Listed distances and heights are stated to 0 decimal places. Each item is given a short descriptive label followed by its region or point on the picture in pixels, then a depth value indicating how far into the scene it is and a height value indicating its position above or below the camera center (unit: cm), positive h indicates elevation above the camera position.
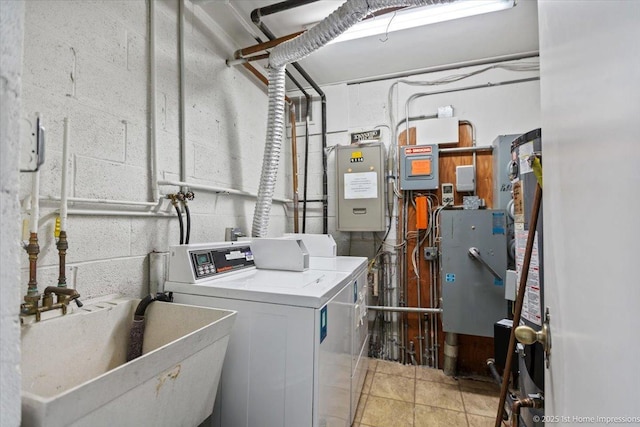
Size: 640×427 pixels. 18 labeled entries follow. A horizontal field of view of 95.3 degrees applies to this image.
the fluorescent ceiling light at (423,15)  187 +136
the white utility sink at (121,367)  62 -43
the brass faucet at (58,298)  97 -27
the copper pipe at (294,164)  292 +55
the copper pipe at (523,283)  122 -29
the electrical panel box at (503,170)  226 +38
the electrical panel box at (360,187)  266 +30
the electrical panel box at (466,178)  254 +35
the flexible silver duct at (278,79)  165 +98
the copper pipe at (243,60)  215 +119
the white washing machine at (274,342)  112 -50
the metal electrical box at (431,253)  262 -31
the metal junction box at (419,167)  261 +46
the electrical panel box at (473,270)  225 -40
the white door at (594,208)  38 +2
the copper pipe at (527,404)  106 -69
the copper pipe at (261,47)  199 +122
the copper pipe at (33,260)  98 -14
